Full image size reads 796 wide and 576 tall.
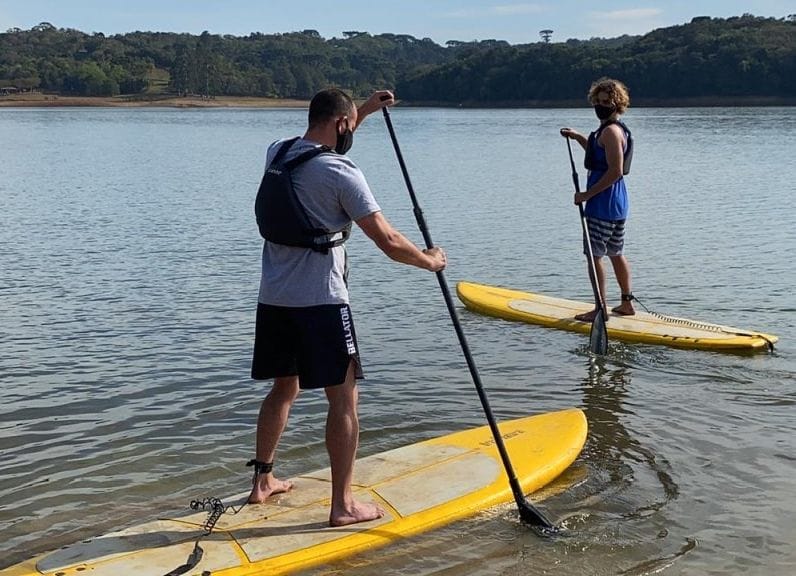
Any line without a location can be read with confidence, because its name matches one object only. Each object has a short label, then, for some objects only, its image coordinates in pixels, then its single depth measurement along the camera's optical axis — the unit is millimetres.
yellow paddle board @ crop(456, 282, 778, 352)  9391
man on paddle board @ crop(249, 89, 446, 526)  4773
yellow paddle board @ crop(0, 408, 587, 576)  4758
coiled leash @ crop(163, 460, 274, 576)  4684
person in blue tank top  9445
